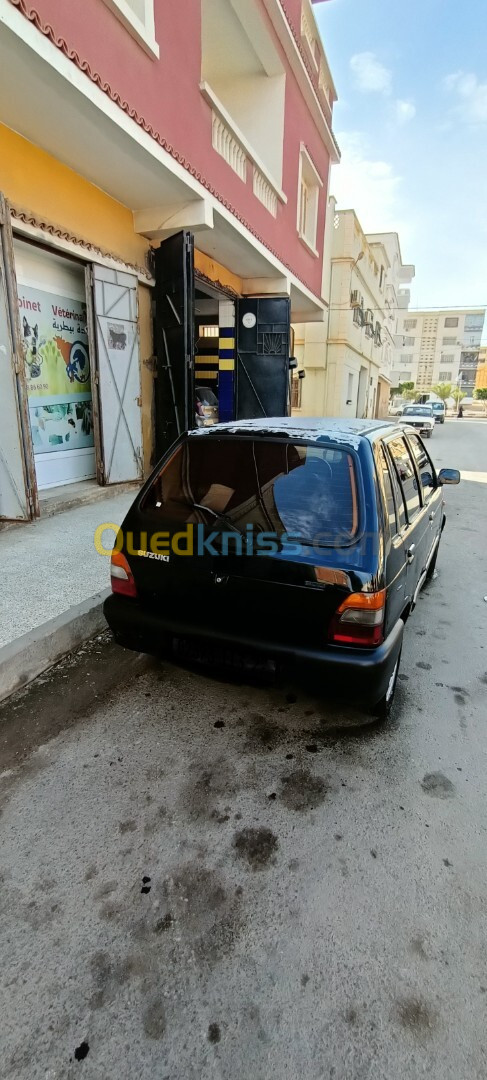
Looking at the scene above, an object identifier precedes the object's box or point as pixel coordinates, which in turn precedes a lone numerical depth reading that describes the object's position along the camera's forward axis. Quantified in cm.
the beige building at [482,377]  7468
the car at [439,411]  3691
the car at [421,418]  2292
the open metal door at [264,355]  1063
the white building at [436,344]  8062
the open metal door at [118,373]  674
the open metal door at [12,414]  491
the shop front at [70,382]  542
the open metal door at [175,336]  699
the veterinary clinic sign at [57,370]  627
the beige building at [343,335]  1903
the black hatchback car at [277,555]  232
